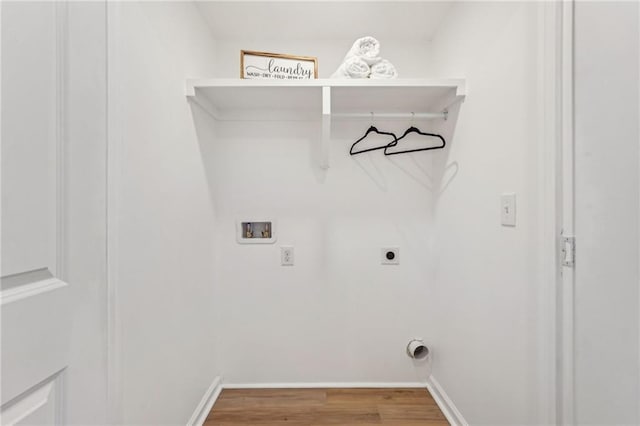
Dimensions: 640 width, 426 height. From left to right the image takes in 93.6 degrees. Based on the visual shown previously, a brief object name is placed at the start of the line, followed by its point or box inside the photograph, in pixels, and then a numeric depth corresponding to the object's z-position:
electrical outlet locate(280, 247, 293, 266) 1.85
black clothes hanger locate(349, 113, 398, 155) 1.76
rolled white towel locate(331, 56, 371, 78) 1.49
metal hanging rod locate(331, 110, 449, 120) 1.64
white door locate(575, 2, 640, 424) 0.71
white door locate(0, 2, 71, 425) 0.52
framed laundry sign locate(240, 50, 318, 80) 1.54
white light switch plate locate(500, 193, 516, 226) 1.09
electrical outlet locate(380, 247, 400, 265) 1.85
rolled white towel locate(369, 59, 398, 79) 1.52
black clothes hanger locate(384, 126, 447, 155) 1.67
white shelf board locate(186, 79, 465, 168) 1.45
